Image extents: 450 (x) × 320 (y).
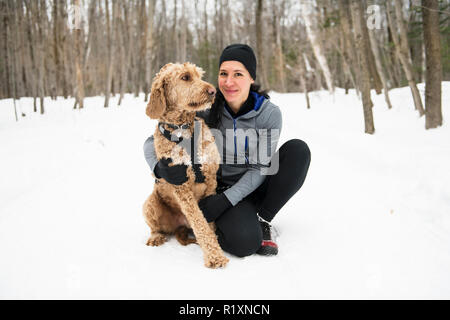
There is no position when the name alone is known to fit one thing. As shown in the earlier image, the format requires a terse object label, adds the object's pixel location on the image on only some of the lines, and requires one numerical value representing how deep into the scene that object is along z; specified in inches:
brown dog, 79.6
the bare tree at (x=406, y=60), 250.2
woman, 85.4
